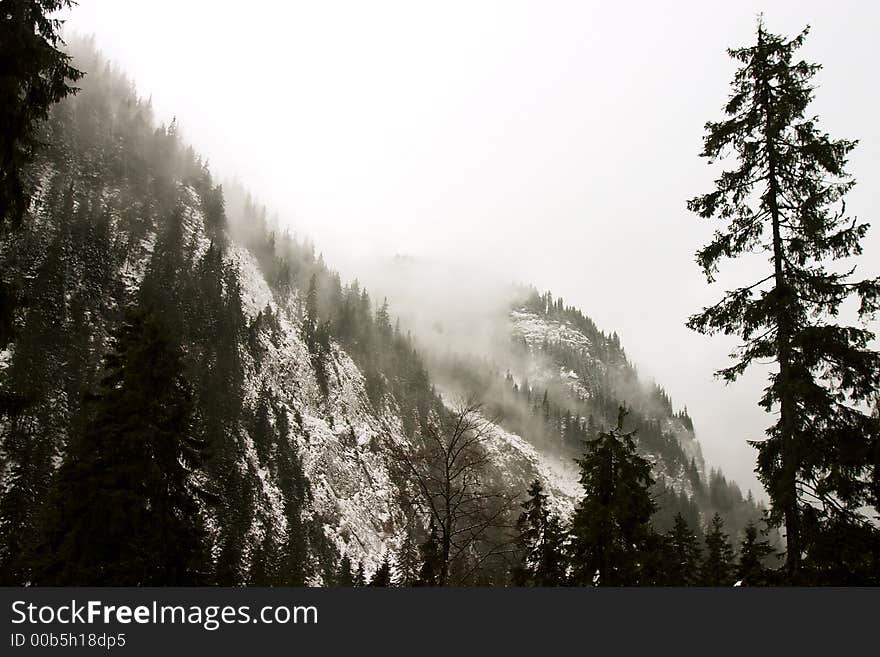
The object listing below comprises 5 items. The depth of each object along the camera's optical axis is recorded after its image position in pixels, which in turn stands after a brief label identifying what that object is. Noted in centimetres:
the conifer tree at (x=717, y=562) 3525
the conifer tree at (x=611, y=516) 2180
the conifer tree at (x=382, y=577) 3938
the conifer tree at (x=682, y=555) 2971
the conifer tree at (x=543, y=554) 2752
